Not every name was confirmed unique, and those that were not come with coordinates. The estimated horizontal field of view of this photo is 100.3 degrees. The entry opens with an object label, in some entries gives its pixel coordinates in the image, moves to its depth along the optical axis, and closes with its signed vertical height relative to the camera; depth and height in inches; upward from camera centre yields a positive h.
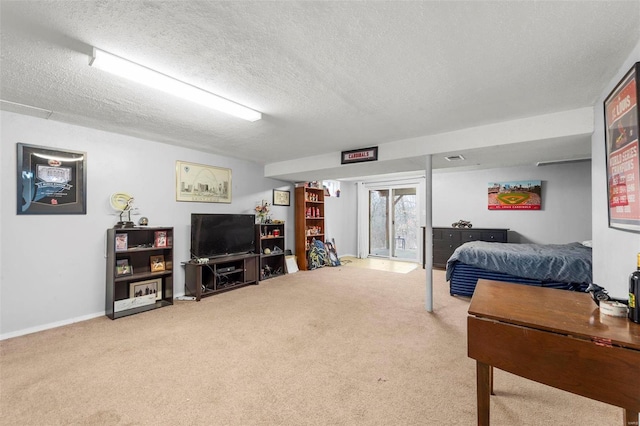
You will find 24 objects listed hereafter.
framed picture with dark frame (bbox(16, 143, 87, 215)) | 112.0 +15.8
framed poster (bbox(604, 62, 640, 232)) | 62.2 +15.8
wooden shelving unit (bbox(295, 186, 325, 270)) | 239.3 -3.6
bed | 135.5 -27.9
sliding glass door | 285.9 -9.0
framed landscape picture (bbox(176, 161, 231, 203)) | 165.3 +21.6
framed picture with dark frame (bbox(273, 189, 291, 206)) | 229.1 +15.7
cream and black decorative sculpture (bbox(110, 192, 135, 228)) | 136.2 +5.1
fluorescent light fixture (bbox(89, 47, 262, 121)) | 69.4 +40.6
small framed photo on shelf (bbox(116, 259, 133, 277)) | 131.9 -26.1
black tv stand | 159.2 -38.1
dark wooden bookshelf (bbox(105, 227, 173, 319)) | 130.3 -29.0
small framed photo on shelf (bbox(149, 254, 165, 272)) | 146.3 -26.2
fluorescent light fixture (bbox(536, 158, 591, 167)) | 201.9 +40.4
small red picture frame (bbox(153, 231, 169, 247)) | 146.6 -13.1
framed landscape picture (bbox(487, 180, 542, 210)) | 217.0 +16.5
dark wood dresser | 218.7 -19.7
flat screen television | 164.4 -12.3
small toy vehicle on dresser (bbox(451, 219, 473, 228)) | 237.9 -8.4
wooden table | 44.7 -24.7
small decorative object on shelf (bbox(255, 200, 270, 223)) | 208.5 +2.0
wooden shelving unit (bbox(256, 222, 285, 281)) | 207.6 -27.1
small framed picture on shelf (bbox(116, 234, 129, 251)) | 132.3 -13.0
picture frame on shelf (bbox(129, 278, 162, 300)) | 140.0 -39.1
